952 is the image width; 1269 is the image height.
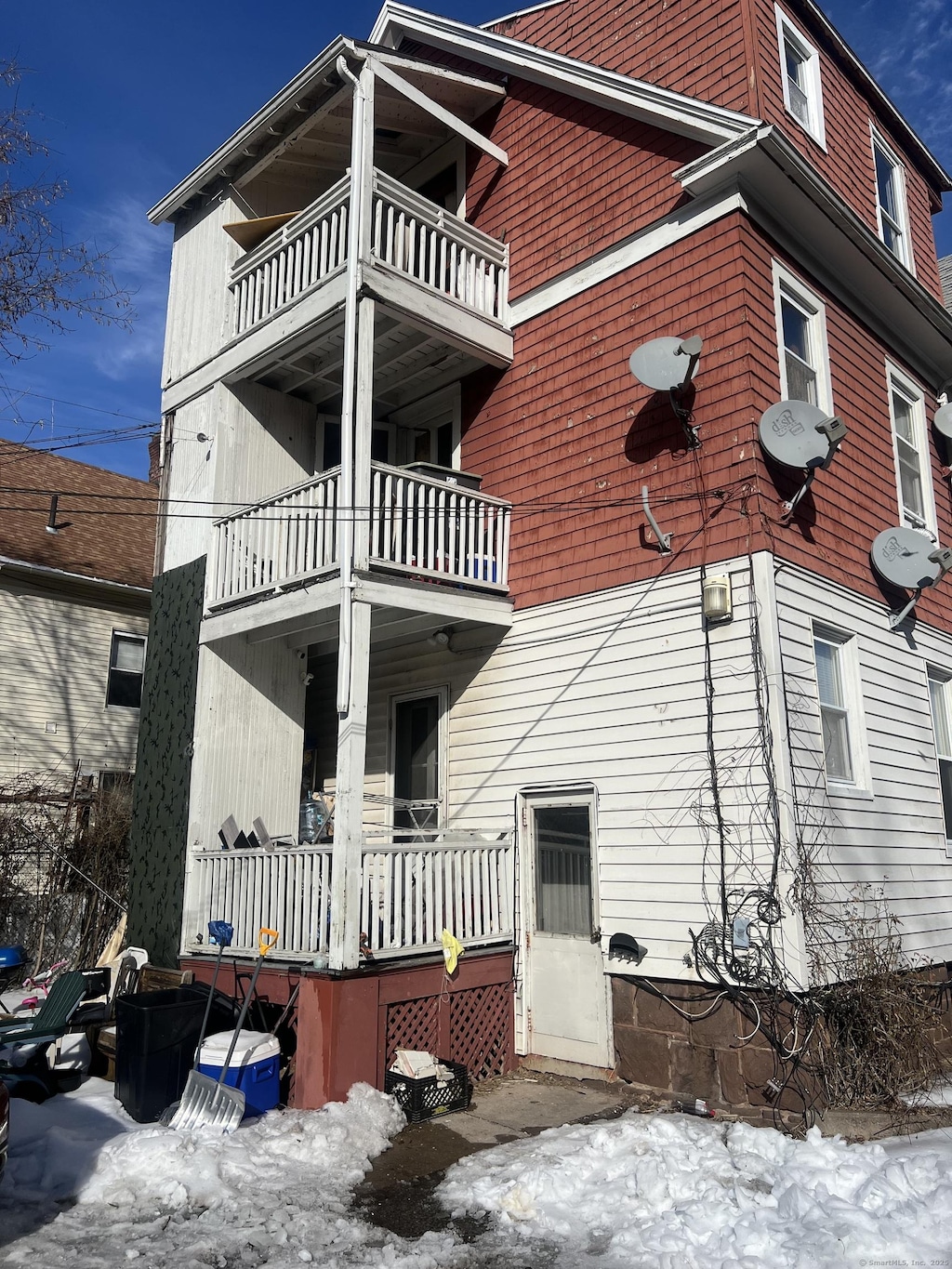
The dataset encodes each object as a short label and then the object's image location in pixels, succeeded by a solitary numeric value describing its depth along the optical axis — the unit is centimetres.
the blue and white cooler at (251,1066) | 728
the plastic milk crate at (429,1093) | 755
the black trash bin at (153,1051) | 726
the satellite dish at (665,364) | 852
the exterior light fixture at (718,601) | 806
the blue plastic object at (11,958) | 1052
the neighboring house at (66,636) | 1581
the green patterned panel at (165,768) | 1044
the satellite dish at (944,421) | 1168
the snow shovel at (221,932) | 805
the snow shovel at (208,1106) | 672
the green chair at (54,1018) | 772
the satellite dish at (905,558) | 983
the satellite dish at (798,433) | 823
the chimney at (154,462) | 2395
